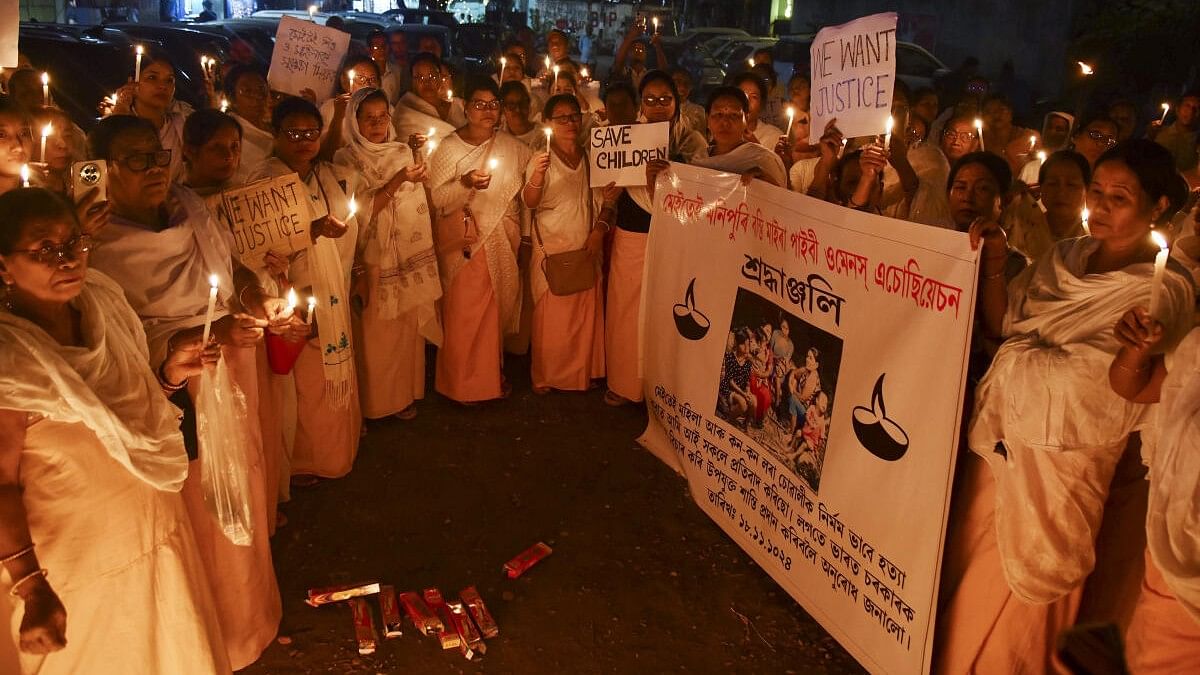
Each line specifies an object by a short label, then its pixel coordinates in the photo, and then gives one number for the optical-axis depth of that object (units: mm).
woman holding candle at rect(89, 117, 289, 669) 2869
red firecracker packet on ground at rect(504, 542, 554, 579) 3988
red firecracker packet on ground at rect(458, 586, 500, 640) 3604
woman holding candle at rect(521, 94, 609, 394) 5426
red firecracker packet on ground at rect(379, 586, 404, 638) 3578
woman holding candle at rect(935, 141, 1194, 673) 2600
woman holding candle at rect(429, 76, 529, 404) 5418
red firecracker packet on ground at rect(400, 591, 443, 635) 3584
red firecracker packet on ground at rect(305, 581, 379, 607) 3732
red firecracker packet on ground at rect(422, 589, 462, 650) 3517
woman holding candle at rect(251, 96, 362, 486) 4168
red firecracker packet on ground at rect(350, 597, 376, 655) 3475
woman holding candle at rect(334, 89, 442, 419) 4957
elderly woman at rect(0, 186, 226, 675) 2197
